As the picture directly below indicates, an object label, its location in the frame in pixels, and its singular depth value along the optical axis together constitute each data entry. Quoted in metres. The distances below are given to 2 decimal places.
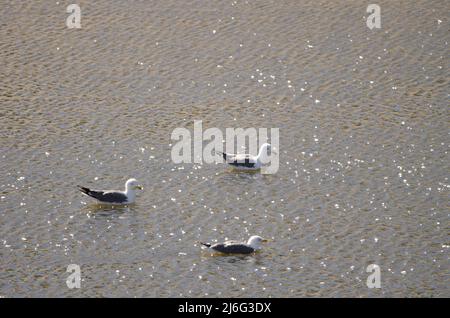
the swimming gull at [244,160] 24.31
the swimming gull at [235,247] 20.44
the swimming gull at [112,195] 22.39
